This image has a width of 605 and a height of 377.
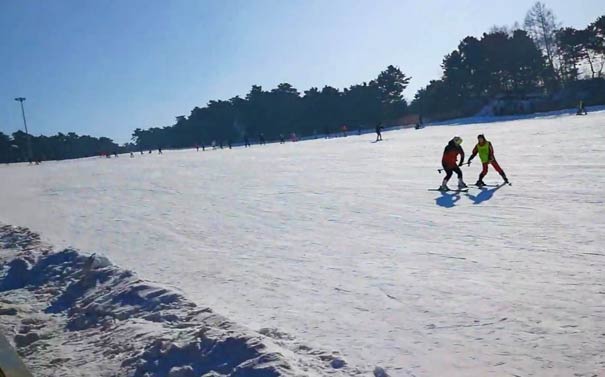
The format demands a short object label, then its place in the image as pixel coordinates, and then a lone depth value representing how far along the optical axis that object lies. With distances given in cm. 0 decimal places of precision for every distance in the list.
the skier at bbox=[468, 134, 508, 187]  1352
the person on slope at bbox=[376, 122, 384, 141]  3764
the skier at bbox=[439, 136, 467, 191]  1351
